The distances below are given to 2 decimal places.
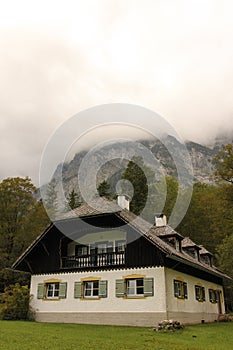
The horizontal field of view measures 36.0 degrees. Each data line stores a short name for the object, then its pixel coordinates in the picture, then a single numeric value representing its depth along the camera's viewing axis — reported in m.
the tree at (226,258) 29.77
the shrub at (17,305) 22.14
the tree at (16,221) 33.31
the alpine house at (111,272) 19.94
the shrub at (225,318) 26.55
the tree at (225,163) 24.39
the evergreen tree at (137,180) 47.09
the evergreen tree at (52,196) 54.08
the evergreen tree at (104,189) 52.25
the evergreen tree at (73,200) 54.49
